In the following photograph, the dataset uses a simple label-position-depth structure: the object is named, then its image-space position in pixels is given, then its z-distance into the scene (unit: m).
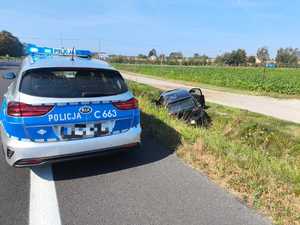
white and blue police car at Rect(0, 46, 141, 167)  2.76
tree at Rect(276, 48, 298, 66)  87.83
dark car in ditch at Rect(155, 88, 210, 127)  6.44
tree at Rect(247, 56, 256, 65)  85.42
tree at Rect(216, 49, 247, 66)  83.83
